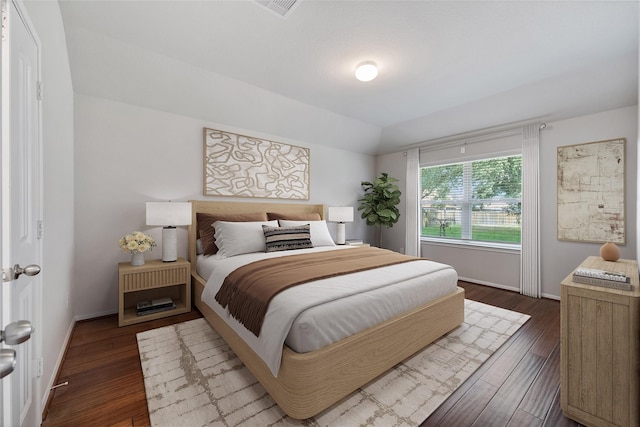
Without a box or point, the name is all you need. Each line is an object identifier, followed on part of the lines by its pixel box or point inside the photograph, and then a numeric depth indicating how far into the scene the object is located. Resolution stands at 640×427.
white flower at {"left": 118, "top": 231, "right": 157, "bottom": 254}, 2.54
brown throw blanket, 1.64
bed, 1.33
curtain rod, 3.56
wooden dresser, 1.27
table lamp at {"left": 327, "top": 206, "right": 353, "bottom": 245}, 4.23
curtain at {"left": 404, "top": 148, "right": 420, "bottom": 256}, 4.67
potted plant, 4.66
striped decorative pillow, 2.90
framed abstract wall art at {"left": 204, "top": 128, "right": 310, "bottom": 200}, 3.36
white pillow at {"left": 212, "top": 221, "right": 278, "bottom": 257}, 2.74
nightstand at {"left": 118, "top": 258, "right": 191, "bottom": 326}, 2.46
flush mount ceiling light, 2.56
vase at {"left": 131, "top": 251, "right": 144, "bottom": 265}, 2.62
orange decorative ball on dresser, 2.11
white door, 0.89
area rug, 1.40
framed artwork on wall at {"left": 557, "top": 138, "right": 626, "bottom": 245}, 2.87
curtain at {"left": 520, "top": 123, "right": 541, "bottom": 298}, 3.39
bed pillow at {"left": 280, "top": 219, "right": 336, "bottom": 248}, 3.34
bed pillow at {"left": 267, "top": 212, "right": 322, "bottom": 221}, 3.61
